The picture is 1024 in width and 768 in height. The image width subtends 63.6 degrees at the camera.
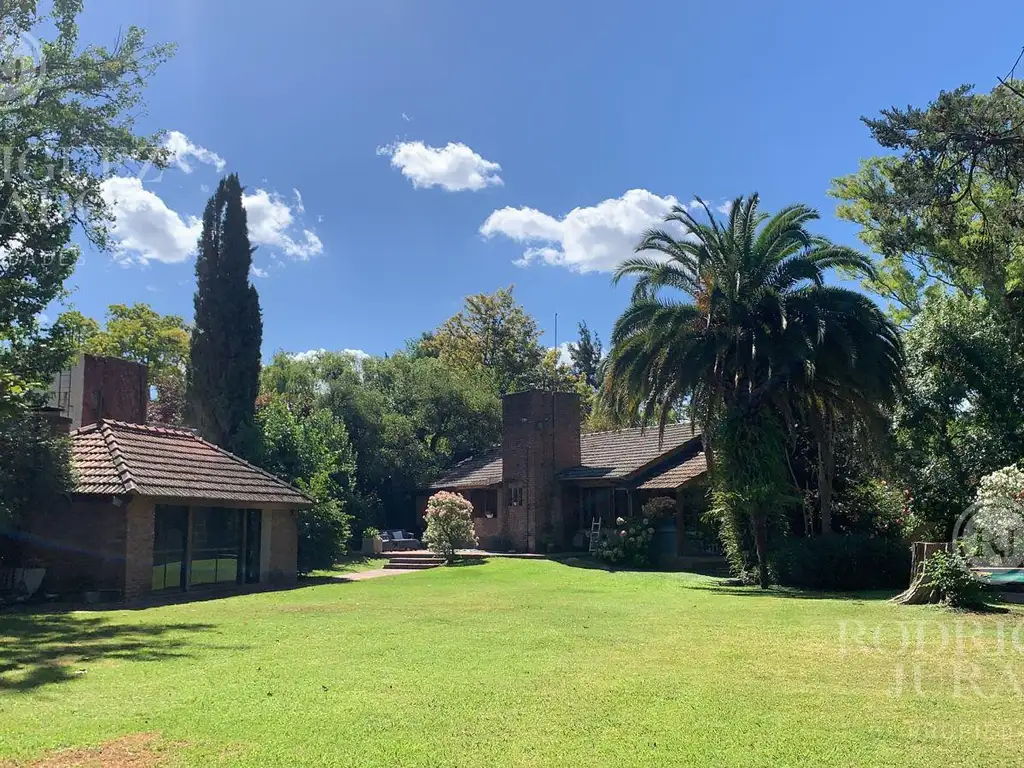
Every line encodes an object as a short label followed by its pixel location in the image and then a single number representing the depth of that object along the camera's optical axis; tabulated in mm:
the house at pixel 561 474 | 30641
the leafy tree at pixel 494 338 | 59312
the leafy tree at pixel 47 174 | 15547
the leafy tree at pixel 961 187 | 12930
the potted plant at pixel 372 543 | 33094
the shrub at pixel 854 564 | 19609
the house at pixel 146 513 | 18156
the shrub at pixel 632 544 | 27031
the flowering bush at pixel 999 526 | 15398
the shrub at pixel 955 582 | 13992
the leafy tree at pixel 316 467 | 26188
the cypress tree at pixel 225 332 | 30422
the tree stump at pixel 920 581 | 14898
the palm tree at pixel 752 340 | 20594
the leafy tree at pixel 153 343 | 47966
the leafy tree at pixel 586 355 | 74781
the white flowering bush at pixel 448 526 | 28734
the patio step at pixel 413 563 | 28562
